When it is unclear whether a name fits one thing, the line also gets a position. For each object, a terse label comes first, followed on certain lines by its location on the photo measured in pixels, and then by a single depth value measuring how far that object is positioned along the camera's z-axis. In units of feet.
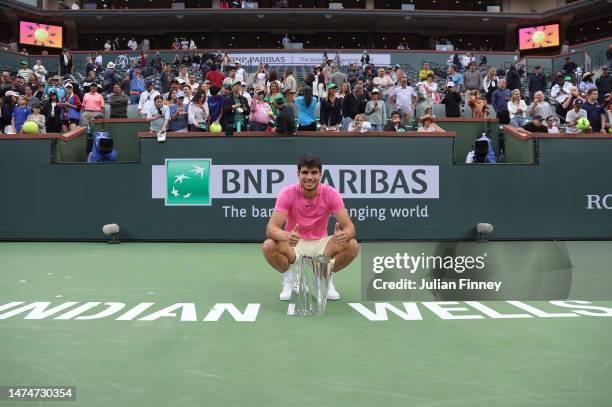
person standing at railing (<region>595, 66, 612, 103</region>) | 69.67
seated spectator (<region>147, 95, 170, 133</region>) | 47.96
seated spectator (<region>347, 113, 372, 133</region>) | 49.12
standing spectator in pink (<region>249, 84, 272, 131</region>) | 48.62
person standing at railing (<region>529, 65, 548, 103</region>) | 73.05
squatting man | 22.00
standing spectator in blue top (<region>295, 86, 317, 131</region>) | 48.42
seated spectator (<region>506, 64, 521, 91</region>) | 70.13
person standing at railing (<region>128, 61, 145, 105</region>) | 69.40
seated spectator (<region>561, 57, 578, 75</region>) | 86.58
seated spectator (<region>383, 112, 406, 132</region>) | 50.62
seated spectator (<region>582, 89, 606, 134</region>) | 54.24
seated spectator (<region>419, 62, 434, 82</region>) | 75.10
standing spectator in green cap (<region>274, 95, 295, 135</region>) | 44.11
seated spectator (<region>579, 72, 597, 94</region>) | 72.61
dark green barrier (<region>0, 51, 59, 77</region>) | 112.68
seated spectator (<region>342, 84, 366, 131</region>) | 52.44
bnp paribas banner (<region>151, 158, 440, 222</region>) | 44.21
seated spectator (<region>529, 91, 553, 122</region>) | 55.36
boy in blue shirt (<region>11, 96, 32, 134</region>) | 53.18
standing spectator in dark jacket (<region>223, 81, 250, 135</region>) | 50.74
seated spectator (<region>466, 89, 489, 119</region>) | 56.34
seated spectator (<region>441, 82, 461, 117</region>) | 58.13
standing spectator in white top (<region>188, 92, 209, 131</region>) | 47.98
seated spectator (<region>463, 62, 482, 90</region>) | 69.77
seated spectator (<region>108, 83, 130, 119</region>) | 56.85
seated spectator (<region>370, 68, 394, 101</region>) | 68.69
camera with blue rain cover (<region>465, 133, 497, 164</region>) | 47.16
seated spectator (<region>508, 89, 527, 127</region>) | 54.44
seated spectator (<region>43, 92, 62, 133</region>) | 56.08
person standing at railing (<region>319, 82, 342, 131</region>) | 51.67
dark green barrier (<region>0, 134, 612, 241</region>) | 44.29
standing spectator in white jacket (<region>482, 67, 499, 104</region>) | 66.28
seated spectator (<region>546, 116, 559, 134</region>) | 52.01
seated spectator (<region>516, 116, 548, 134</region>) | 50.65
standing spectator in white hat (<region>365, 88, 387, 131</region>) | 51.88
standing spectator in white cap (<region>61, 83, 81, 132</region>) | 56.13
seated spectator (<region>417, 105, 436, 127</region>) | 48.49
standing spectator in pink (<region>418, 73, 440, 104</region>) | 63.36
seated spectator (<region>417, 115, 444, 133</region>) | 47.14
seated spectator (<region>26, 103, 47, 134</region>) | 52.03
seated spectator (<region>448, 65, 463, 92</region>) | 73.34
